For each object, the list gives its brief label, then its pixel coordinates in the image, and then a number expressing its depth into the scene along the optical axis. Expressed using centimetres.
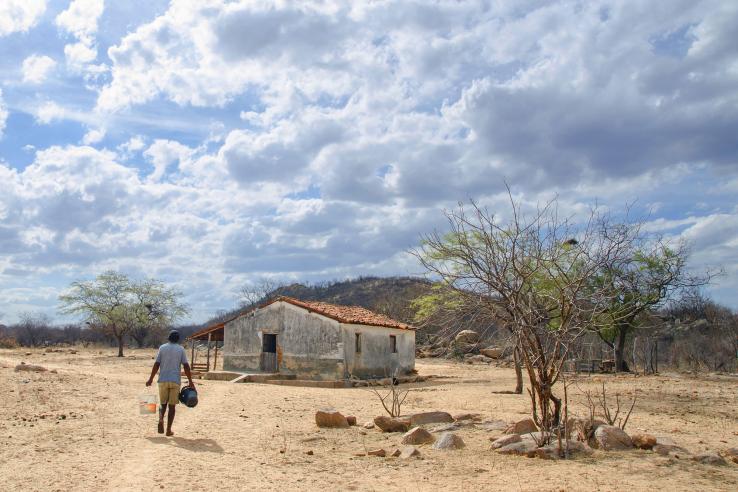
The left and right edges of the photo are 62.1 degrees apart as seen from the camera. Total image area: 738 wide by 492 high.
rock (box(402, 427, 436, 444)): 960
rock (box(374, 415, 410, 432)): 1098
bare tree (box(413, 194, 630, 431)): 878
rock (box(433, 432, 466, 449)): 916
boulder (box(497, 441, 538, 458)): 849
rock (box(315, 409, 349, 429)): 1157
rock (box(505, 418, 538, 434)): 981
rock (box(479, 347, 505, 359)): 3929
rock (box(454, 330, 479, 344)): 3841
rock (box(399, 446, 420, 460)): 860
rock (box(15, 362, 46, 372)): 2053
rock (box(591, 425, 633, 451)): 881
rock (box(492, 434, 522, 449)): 901
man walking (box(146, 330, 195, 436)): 986
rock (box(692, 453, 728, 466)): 807
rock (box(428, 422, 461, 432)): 1088
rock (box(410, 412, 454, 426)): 1163
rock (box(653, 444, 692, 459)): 846
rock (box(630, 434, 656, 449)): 875
